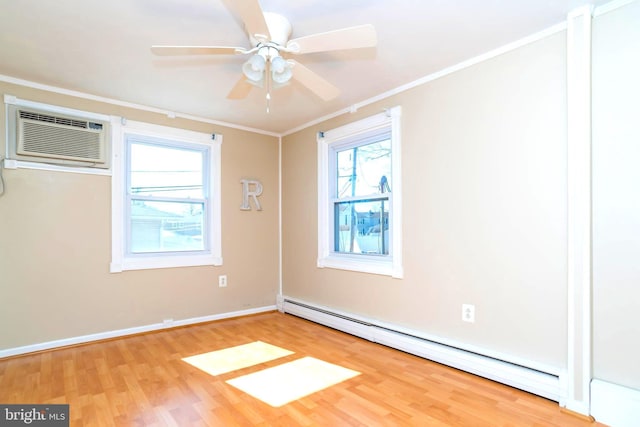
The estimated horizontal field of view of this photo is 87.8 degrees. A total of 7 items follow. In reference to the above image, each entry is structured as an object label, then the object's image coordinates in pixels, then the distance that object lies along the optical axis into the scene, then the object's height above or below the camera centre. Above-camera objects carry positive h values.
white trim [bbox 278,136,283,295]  4.53 -0.06
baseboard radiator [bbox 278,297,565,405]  2.11 -1.12
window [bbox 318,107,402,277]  3.12 +0.17
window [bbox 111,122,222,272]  3.41 +0.17
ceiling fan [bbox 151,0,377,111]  1.68 +0.94
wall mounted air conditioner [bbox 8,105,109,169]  2.88 +0.68
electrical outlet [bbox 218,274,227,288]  4.01 -0.82
